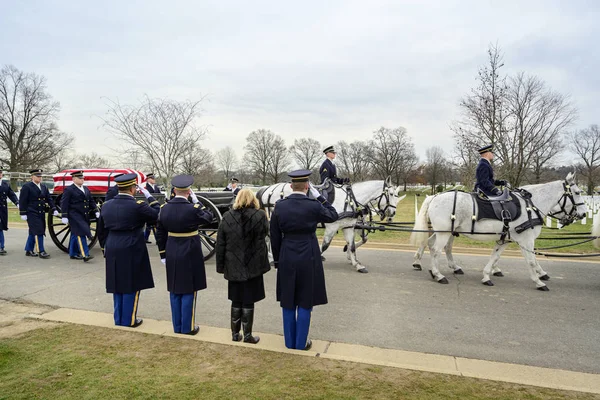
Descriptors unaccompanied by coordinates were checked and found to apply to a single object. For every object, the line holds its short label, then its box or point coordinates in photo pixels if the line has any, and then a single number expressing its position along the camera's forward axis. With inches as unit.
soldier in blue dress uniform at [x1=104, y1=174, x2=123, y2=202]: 320.5
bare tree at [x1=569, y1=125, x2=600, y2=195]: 1892.2
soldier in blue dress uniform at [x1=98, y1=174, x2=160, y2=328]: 173.2
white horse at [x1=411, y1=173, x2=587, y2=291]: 263.6
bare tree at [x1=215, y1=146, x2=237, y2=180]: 2711.6
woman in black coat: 153.3
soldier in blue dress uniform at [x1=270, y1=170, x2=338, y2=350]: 148.1
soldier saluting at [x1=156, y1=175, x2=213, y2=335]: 163.9
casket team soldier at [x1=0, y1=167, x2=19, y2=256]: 373.7
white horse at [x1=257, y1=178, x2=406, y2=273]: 305.9
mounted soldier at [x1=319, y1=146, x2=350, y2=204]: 329.7
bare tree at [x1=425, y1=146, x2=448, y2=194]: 2502.5
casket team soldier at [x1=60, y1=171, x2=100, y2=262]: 329.1
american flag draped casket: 377.3
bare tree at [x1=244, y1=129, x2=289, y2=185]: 2568.9
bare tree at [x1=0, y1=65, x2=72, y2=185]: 1446.9
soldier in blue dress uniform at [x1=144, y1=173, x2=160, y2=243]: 402.2
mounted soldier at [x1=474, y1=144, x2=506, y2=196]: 276.7
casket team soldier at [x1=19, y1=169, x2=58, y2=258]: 356.5
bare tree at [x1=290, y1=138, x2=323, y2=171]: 2746.1
